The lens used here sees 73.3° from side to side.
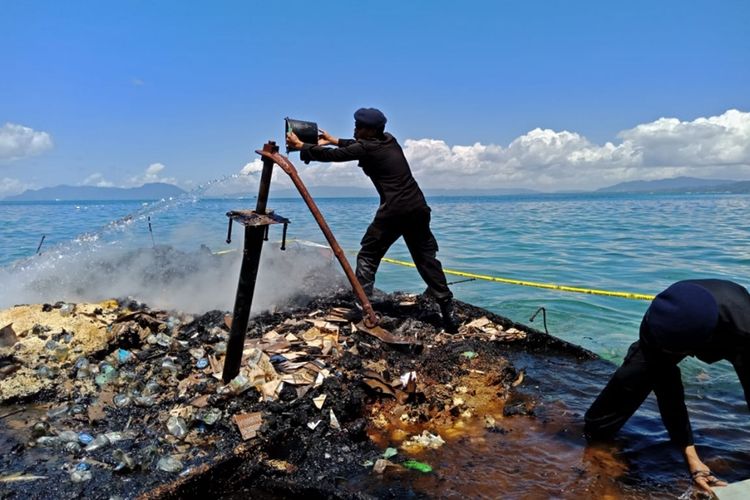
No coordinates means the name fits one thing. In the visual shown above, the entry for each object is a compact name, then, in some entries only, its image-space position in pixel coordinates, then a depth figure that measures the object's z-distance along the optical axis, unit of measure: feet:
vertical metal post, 11.62
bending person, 8.92
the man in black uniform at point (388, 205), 17.19
